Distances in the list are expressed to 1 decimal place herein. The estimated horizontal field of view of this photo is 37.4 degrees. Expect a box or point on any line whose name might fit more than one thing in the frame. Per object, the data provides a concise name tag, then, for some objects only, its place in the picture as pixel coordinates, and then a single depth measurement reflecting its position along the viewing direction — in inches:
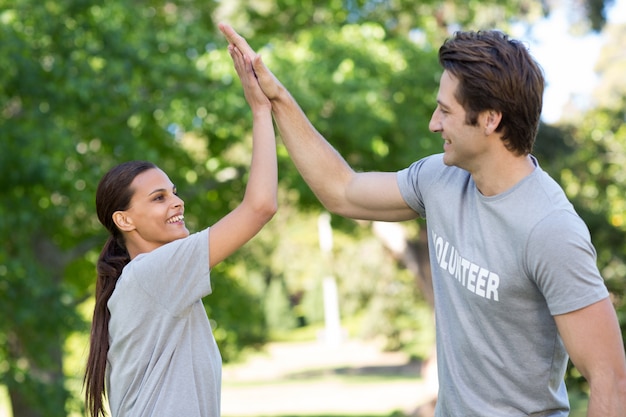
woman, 111.6
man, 92.2
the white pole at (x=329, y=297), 1788.9
